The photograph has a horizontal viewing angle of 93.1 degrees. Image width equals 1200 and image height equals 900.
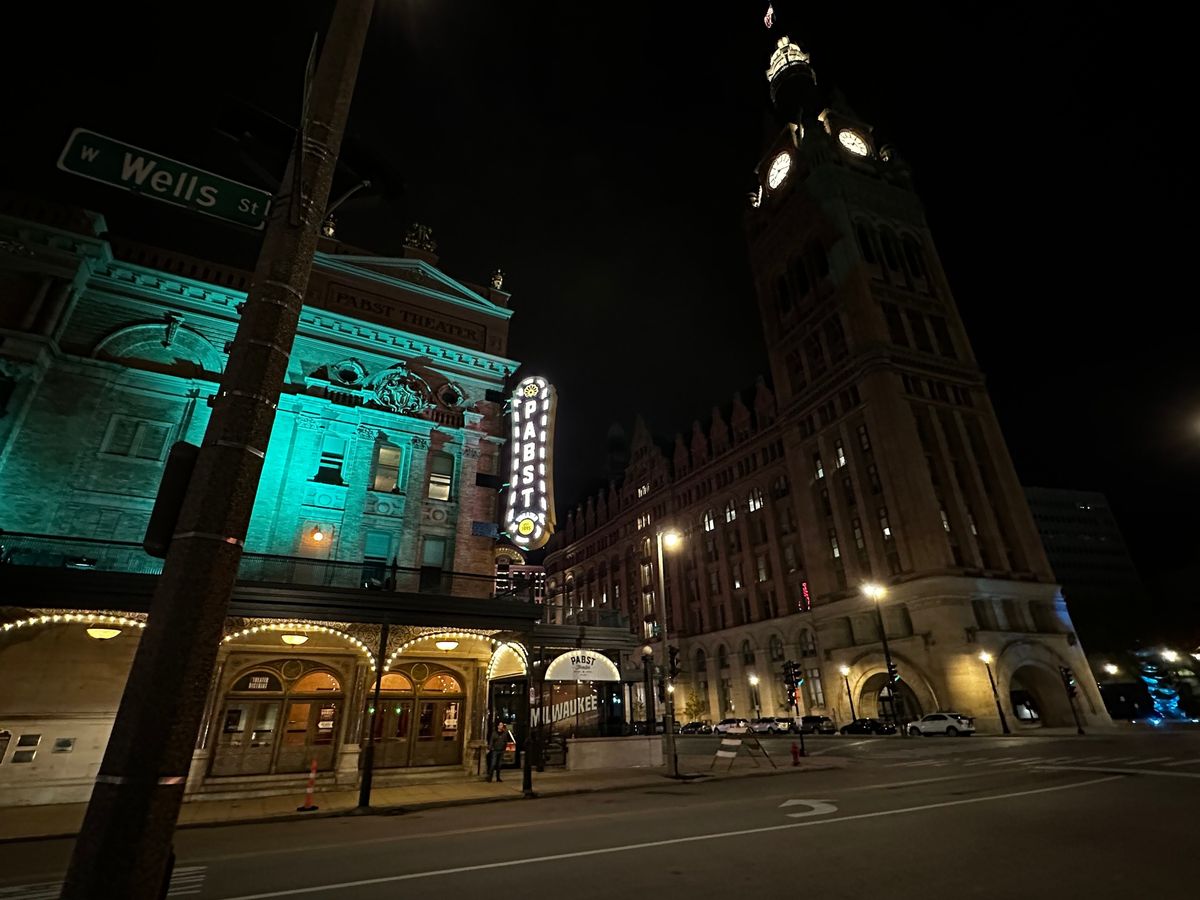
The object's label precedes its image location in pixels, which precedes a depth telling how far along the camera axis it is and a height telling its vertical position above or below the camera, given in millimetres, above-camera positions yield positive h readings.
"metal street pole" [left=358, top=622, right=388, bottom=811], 14352 -908
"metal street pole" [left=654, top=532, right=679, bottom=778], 19762 -746
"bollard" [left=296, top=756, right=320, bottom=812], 14309 -1839
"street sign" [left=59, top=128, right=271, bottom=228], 4449 +3999
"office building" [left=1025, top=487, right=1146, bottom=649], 117250 +30557
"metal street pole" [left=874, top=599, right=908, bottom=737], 41338 +1143
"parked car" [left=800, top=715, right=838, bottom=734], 47781 -1226
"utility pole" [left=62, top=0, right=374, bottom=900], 2479 +796
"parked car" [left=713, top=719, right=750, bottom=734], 49938 -1252
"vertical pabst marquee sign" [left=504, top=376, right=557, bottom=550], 21469 +8953
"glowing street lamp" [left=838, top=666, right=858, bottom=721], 49406 +2154
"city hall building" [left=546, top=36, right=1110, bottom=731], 45844 +19553
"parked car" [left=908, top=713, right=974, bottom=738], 37625 -1177
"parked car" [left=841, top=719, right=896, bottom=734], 43406 -1406
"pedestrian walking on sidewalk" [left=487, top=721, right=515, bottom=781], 19516 -993
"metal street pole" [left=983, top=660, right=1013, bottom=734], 39331 -204
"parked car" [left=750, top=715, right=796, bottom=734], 49719 -1236
